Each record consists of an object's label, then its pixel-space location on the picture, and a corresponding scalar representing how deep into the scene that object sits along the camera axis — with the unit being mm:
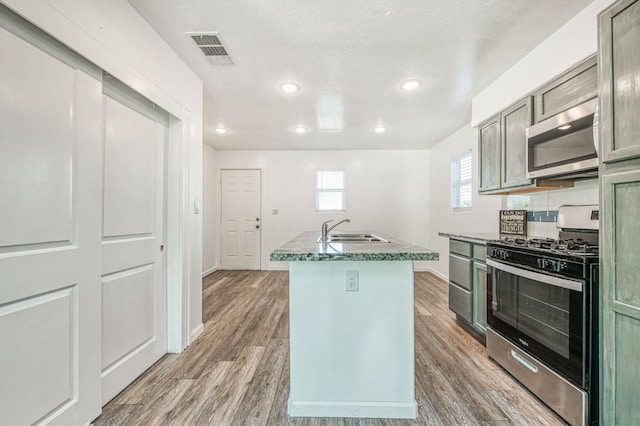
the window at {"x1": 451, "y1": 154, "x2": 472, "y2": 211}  4320
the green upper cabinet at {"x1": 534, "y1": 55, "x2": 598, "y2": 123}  1808
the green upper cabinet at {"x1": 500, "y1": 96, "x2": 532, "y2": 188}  2402
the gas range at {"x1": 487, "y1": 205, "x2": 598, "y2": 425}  1487
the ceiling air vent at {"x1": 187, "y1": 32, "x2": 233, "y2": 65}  2076
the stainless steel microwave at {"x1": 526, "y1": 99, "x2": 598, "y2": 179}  1801
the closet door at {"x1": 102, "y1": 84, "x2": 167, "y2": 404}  1779
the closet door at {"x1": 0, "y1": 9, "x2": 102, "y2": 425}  1195
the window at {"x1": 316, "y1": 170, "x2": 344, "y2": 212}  5766
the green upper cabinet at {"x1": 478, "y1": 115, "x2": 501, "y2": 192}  2799
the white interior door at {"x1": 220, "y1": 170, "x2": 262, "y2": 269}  5805
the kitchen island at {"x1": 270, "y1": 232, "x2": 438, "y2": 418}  1610
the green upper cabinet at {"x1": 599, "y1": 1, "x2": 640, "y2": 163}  1237
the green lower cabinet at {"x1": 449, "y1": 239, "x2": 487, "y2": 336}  2514
